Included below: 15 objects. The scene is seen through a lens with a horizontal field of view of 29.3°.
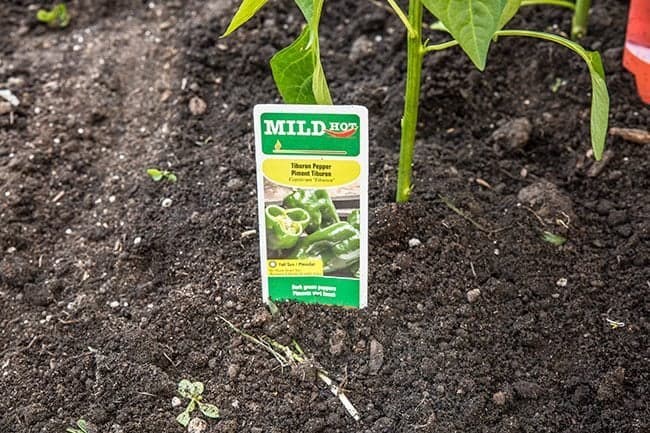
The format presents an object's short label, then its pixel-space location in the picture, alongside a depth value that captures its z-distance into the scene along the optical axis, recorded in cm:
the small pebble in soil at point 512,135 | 67
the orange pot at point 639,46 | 66
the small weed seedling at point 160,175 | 66
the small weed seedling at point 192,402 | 56
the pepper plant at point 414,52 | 45
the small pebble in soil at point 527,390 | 56
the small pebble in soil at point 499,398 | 56
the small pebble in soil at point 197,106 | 70
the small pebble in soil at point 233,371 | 57
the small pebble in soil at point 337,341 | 58
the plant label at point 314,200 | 54
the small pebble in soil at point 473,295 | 59
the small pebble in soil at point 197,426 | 55
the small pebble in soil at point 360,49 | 74
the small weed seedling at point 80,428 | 55
